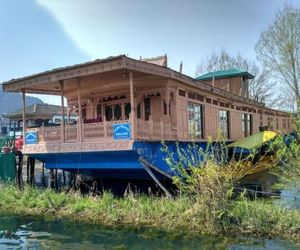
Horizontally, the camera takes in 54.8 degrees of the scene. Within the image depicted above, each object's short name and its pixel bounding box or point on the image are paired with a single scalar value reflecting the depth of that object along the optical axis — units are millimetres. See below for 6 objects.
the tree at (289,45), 25728
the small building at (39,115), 24803
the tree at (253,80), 35575
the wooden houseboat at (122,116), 10082
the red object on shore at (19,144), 14213
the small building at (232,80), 21756
